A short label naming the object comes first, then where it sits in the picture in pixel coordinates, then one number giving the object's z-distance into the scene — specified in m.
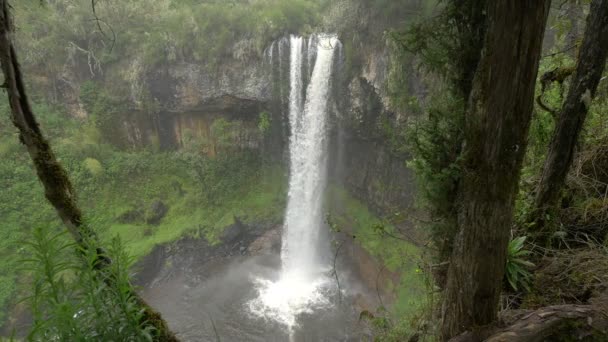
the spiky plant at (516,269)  3.09
